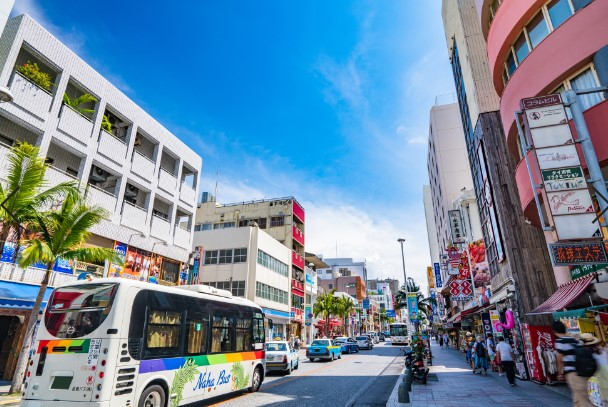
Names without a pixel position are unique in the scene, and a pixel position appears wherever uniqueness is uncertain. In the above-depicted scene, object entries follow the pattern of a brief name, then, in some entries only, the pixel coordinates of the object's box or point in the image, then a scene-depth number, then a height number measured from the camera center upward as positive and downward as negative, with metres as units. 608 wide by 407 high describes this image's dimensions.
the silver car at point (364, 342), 48.03 -0.98
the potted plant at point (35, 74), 15.31 +10.67
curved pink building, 9.98 +8.38
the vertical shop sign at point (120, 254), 18.44 +3.93
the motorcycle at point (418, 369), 14.61 -1.35
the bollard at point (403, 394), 10.09 -1.60
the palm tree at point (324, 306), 55.16 +4.25
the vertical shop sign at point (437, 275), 53.29 +8.44
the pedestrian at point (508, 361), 13.70 -0.98
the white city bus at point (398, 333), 55.44 +0.18
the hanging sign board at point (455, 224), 41.78 +12.20
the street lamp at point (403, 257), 27.76 +6.00
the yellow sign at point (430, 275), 77.59 +12.23
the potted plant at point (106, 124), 19.35 +10.75
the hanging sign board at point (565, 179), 9.16 +3.75
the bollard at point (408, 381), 10.39 -1.32
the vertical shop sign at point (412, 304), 26.23 +2.23
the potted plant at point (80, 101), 17.25 +10.84
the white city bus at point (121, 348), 7.48 -0.30
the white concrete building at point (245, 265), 36.84 +6.98
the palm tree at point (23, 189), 10.91 +4.27
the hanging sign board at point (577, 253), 8.18 +1.77
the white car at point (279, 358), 18.45 -1.15
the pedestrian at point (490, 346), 21.53 -0.70
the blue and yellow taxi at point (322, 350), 27.36 -1.14
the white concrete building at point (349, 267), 118.50 +23.21
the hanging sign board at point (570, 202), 8.82 +3.10
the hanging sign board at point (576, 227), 8.59 +2.46
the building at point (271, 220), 47.62 +14.52
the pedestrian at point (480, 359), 17.28 -1.13
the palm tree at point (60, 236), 11.32 +3.12
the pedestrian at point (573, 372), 5.95 -0.62
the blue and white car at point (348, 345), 38.69 -1.11
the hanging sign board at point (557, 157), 9.30 +4.39
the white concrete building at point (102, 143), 15.12 +9.24
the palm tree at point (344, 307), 59.17 +4.65
